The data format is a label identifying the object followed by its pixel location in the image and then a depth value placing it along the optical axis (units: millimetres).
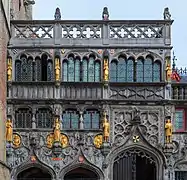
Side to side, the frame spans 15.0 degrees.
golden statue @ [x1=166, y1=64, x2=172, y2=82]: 36528
